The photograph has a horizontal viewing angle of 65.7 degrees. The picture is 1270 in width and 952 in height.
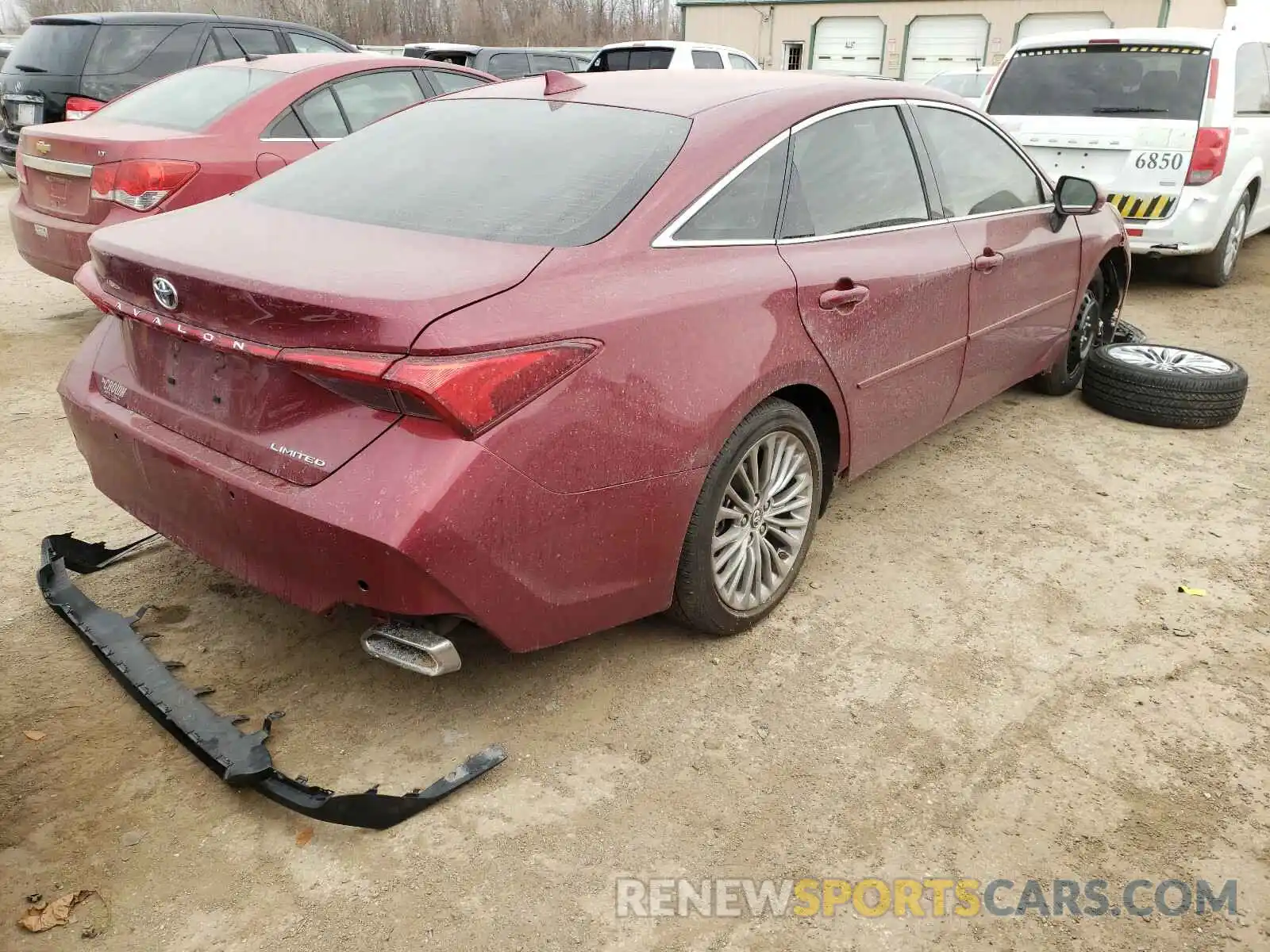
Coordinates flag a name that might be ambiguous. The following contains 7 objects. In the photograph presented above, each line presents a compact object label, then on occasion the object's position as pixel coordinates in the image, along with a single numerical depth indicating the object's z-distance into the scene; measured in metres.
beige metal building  24.52
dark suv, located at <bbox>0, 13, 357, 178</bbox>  7.63
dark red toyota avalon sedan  2.12
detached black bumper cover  2.21
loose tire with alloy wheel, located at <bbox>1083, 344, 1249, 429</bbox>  4.67
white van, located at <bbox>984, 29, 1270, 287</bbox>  6.70
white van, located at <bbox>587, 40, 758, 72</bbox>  13.12
